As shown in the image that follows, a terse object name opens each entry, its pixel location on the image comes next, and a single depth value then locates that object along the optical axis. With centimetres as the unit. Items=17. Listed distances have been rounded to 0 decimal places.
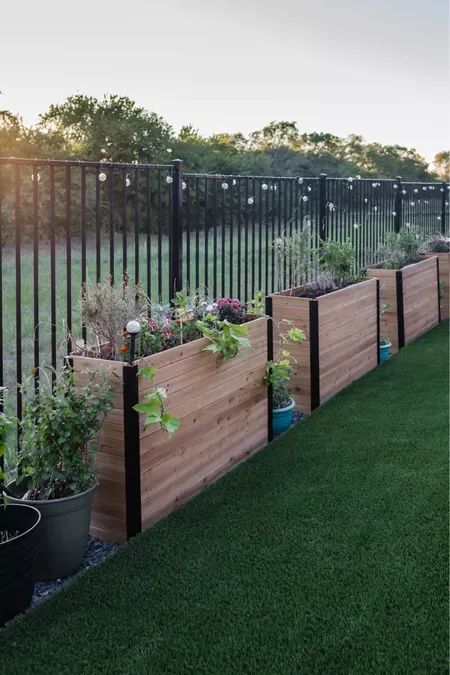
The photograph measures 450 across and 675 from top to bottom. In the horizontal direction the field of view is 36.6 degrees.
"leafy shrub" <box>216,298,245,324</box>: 396
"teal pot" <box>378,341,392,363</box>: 613
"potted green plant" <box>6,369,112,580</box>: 260
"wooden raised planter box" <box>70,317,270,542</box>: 287
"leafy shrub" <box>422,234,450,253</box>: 847
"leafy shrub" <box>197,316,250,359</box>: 338
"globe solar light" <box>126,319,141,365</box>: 275
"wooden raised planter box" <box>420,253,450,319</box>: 821
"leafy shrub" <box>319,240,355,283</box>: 552
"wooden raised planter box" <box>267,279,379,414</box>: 470
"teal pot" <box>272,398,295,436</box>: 426
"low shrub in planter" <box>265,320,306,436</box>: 424
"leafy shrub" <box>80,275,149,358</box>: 322
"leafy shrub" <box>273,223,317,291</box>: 536
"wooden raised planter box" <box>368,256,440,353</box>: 668
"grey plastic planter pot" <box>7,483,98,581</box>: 258
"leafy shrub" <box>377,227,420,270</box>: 719
